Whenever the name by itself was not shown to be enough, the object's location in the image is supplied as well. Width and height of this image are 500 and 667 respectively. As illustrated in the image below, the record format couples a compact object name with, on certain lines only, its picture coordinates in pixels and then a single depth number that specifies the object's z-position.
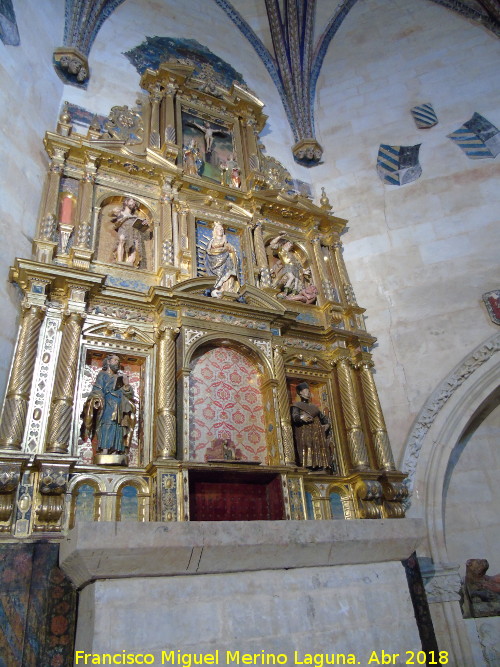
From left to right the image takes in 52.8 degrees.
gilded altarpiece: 5.76
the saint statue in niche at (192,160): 9.30
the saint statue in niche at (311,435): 7.06
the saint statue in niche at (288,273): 8.88
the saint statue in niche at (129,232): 7.76
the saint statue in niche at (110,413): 6.05
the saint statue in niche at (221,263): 8.04
